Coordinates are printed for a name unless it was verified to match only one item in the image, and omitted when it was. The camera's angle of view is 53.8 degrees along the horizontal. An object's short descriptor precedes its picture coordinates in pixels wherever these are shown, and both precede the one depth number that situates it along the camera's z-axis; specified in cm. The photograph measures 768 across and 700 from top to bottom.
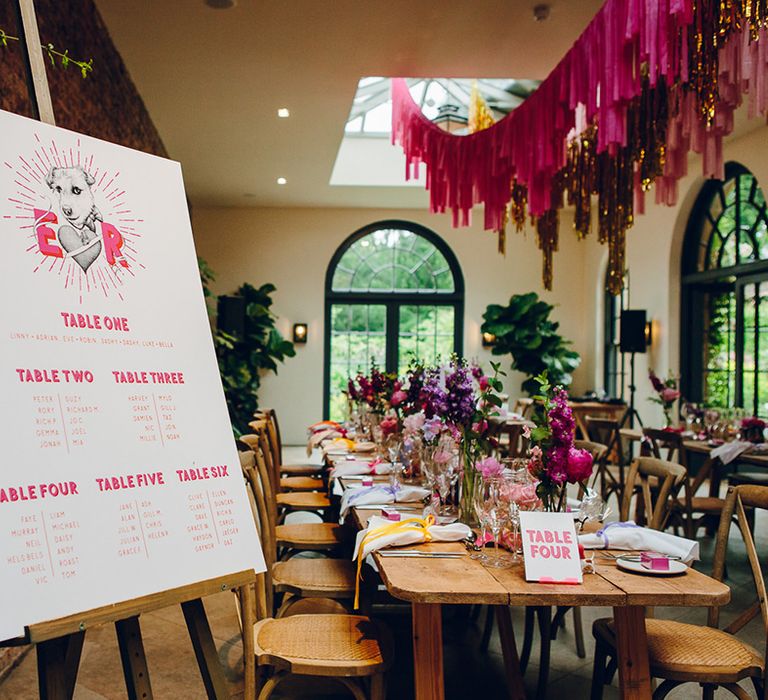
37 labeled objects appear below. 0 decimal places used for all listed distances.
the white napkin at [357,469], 390
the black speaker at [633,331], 917
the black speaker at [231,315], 1044
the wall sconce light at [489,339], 1185
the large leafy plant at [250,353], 1052
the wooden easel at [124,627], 153
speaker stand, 913
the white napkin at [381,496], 302
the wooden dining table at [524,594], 188
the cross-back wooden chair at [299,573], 284
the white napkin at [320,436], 605
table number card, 198
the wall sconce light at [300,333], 1183
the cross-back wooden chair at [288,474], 512
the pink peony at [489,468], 236
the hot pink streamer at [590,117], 304
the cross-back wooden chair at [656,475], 293
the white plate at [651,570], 206
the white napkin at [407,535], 229
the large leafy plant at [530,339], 1114
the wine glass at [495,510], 229
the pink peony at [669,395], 622
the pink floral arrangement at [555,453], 214
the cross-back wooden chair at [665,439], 540
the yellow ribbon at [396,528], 229
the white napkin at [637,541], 226
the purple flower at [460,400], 277
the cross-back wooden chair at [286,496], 433
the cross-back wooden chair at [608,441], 585
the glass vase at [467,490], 268
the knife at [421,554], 223
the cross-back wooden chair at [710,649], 216
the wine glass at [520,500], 227
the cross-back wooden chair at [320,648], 216
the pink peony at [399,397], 422
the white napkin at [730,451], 497
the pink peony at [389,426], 437
